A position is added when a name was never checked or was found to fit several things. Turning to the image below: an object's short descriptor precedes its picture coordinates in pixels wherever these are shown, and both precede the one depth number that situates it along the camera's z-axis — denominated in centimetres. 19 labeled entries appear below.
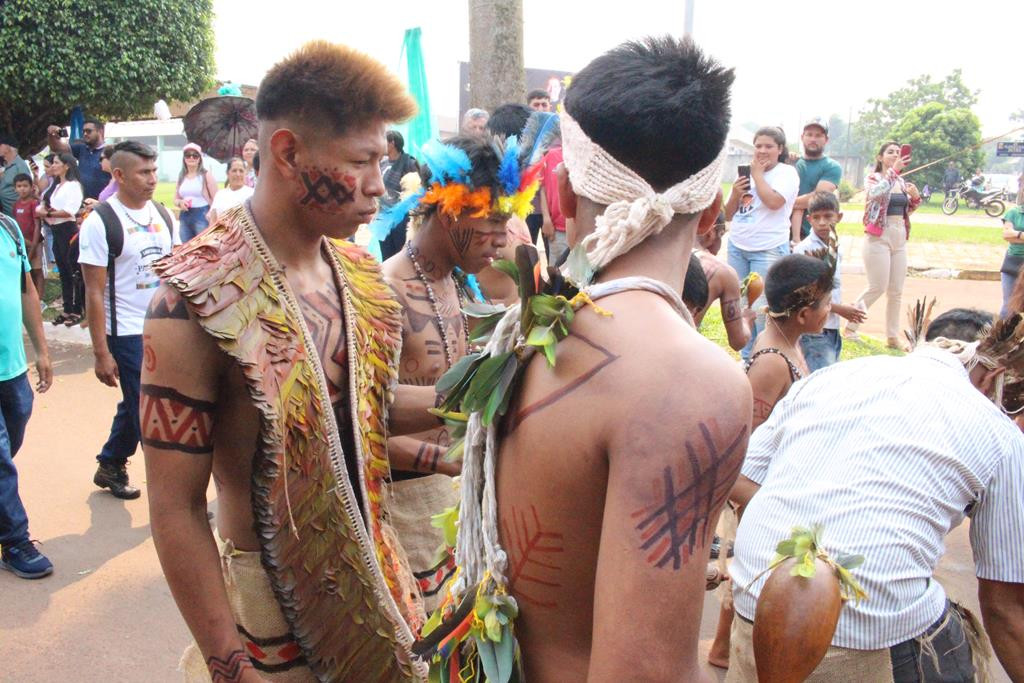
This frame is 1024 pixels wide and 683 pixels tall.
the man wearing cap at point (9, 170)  1062
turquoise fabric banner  903
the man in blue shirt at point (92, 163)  1164
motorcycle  3101
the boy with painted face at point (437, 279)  298
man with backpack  494
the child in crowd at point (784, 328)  370
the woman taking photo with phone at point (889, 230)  895
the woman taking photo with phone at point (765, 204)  766
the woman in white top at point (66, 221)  1037
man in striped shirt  223
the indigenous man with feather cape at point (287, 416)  187
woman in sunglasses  1094
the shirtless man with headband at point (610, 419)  124
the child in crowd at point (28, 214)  1074
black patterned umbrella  748
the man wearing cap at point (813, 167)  873
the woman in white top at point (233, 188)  970
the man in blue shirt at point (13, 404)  427
